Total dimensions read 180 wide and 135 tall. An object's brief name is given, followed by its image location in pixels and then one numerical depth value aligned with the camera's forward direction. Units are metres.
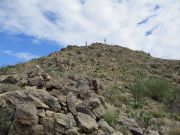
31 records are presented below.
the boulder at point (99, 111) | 5.73
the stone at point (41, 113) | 5.04
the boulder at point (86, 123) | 5.13
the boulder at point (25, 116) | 4.88
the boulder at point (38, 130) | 4.87
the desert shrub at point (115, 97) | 7.24
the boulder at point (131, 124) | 5.77
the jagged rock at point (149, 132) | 5.93
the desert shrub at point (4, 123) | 4.76
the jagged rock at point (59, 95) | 5.62
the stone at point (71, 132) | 4.91
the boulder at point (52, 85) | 6.01
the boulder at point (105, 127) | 5.36
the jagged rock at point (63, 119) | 5.03
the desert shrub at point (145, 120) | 6.44
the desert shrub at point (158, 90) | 8.74
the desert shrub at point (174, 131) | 6.30
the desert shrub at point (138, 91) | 8.26
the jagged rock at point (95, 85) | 7.25
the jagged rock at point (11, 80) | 6.23
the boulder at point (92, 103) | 5.77
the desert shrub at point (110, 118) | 5.75
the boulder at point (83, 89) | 6.10
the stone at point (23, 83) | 6.02
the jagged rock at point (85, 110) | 5.57
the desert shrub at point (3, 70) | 8.79
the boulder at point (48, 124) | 4.92
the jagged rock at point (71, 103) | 5.46
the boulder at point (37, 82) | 6.01
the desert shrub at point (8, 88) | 5.68
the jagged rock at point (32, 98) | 5.17
